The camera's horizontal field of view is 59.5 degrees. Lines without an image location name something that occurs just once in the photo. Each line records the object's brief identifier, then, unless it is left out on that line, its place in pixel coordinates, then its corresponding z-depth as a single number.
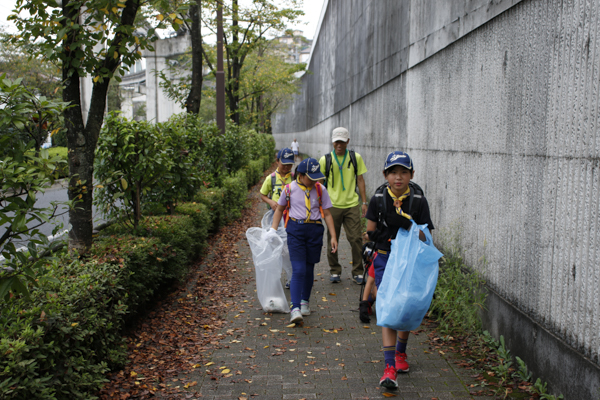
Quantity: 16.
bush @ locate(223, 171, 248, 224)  12.49
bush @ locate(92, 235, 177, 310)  4.95
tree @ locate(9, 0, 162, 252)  5.11
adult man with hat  7.25
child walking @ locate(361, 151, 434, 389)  4.11
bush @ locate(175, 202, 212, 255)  8.28
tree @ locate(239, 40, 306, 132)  30.44
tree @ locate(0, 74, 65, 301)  2.99
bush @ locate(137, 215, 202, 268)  6.55
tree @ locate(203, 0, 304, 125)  24.05
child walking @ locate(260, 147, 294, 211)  7.05
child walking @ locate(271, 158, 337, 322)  5.76
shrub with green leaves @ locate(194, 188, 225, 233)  9.88
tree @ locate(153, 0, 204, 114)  12.41
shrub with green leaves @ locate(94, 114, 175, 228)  6.22
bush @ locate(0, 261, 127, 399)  2.93
